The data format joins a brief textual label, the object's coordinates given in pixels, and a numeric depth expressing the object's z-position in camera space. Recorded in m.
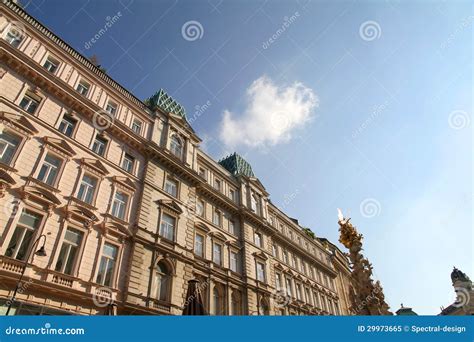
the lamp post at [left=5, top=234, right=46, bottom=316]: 11.75
